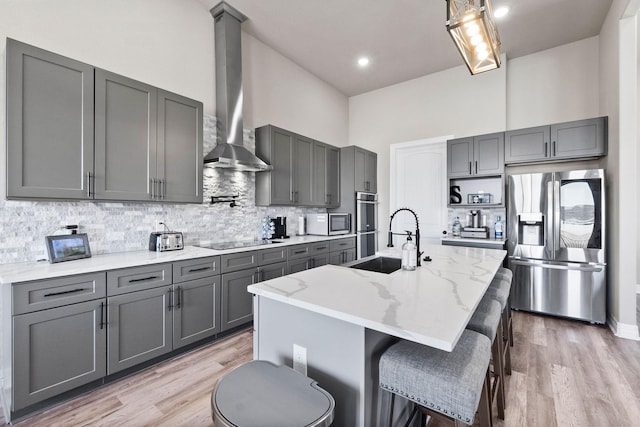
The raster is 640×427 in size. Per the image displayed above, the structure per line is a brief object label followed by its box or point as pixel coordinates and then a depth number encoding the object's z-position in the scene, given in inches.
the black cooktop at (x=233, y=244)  120.5
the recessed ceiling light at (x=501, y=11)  127.3
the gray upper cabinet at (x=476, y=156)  156.0
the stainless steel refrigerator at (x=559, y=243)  126.4
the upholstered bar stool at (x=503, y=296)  81.8
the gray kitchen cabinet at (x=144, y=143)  90.0
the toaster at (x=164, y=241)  107.4
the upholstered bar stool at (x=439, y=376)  41.4
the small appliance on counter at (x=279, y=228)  161.6
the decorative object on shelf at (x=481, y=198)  162.4
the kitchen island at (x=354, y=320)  42.7
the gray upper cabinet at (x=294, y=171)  148.6
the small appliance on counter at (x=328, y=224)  171.9
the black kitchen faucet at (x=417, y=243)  78.8
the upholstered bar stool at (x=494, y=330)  63.7
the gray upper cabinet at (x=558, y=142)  132.3
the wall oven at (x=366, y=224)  191.3
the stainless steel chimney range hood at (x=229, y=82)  130.5
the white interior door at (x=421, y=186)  186.5
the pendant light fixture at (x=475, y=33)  66.6
